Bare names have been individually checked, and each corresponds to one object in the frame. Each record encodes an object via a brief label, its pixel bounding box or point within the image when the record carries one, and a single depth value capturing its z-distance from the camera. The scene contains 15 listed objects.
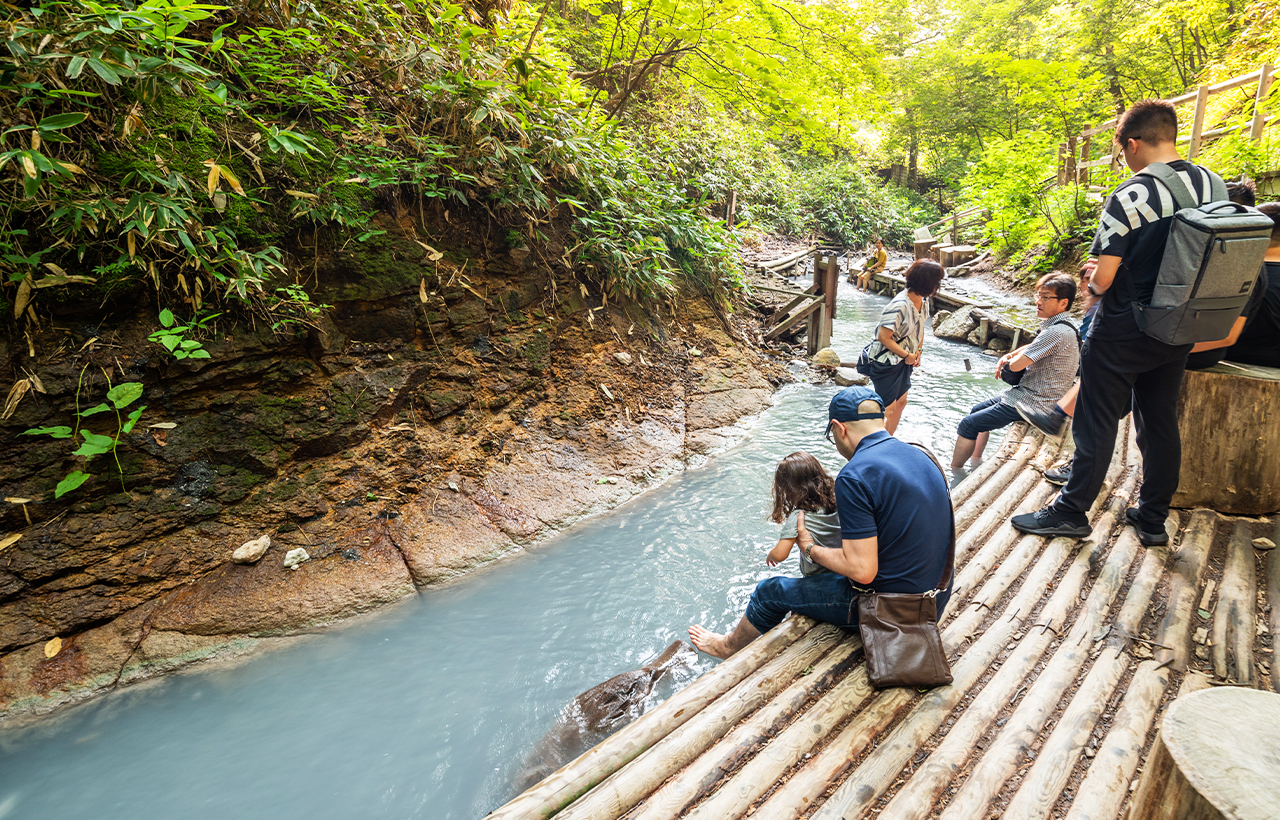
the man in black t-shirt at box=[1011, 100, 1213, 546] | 2.76
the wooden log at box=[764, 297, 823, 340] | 9.12
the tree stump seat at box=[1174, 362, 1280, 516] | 3.33
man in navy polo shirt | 2.26
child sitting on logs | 2.83
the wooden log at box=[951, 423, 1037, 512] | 4.11
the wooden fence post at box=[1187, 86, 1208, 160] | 9.59
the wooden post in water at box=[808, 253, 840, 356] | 8.91
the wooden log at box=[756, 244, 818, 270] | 14.89
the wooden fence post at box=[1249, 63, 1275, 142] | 8.52
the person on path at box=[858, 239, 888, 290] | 18.02
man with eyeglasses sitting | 4.32
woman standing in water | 4.56
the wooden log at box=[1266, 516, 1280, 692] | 2.36
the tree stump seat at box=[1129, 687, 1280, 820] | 1.24
